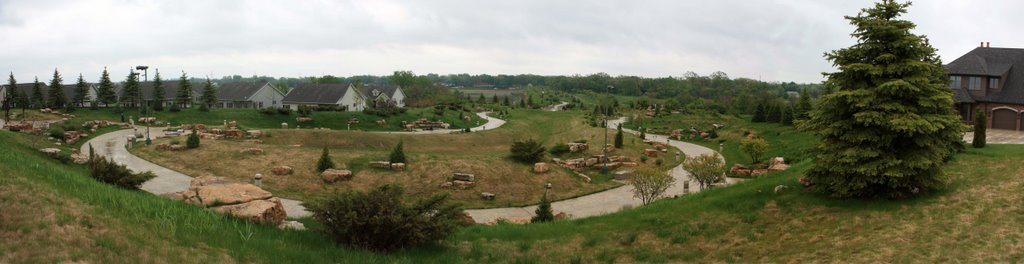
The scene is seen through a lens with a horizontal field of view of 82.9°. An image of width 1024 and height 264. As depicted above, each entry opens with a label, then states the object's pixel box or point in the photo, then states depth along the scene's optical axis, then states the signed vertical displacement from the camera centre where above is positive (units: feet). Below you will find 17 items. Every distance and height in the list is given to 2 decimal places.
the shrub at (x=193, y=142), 98.37 -7.87
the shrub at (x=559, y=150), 121.49 -10.91
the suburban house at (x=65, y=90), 216.54 +1.81
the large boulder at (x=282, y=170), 82.28 -10.48
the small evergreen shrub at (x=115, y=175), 49.62 -7.00
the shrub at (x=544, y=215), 57.70 -11.67
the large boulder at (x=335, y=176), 80.33 -11.01
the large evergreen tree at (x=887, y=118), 40.04 -1.27
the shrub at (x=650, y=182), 69.67 -10.09
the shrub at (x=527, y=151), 94.38 -8.74
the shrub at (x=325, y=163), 83.97 -9.65
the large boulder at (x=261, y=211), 36.29 -7.37
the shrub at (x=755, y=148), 103.45 -8.69
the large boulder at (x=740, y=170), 94.99 -11.73
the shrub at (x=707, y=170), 77.30 -9.50
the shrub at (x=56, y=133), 110.32 -7.31
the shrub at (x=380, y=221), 32.94 -7.17
